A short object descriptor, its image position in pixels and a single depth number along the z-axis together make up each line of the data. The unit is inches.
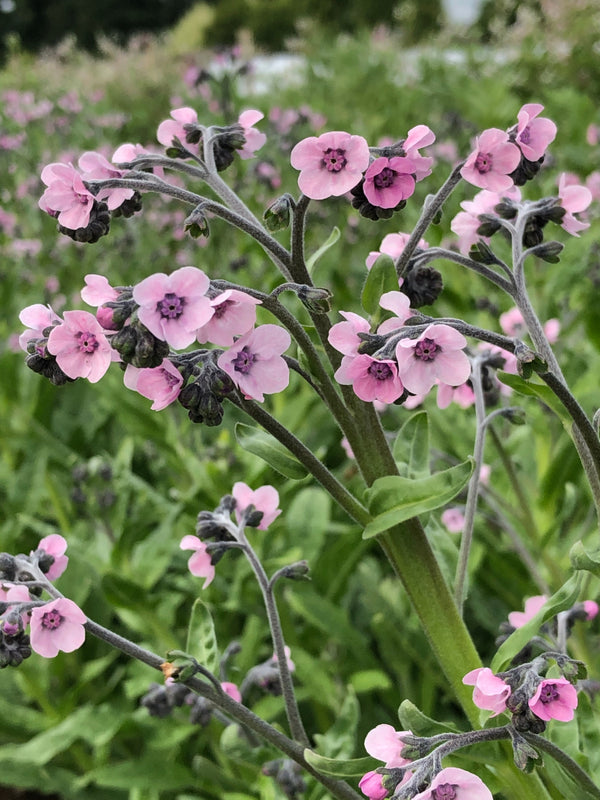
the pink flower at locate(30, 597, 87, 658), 6.1
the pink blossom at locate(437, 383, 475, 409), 8.1
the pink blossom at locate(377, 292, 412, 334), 5.8
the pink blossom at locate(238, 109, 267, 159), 6.6
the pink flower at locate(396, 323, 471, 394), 5.5
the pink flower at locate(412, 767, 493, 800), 5.2
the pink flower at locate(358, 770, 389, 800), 5.5
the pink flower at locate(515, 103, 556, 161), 5.9
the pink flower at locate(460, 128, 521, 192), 5.8
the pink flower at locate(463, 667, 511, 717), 5.6
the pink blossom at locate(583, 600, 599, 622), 7.8
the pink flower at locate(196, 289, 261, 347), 5.3
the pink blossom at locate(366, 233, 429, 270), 6.8
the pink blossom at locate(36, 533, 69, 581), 6.8
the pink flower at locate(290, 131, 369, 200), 5.5
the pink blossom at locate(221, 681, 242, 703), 7.7
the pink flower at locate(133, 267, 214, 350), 5.1
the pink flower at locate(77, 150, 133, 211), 5.8
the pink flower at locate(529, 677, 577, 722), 5.5
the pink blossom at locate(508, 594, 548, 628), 7.7
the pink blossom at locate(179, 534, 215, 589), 7.3
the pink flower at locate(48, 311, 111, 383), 5.4
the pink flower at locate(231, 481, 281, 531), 7.5
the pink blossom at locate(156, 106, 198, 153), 6.6
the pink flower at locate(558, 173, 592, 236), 6.5
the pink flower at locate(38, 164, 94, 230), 5.6
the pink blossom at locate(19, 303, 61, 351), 5.8
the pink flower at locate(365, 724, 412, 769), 5.6
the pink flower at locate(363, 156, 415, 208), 5.7
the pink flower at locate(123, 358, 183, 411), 5.5
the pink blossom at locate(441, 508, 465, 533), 11.3
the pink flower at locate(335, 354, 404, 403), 5.5
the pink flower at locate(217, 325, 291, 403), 5.5
